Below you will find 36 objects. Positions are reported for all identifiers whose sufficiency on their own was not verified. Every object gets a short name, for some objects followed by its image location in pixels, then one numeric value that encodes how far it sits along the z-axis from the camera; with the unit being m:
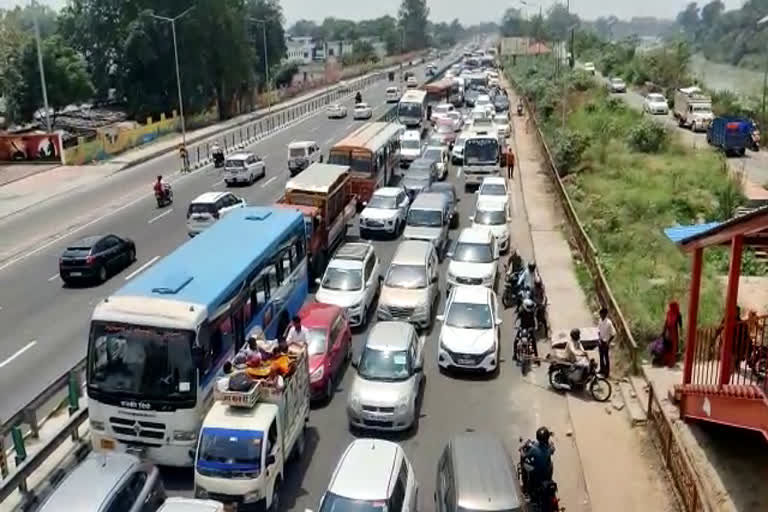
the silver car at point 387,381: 15.26
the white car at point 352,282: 20.89
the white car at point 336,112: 71.38
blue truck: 47.86
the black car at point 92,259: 24.81
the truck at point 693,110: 57.78
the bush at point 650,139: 45.81
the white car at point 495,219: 28.02
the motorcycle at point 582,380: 17.09
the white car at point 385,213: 29.97
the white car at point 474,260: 23.05
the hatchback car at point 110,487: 10.59
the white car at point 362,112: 69.25
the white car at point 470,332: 18.02
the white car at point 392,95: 84.38
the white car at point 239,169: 40.38
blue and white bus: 13.39
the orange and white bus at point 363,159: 33.56
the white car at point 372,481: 11.05
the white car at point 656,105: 67.44
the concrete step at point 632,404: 15.87
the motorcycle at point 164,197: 36.46
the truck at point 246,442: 12.27
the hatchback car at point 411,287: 20.61
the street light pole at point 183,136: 55.04
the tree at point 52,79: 66.50
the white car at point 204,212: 29.38
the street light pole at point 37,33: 47.76
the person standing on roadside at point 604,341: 17.62
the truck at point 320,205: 25.08
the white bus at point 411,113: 58.22
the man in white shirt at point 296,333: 16.42
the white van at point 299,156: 42.44
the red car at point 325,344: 16.72
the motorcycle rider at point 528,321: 18.83
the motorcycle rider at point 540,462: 12.48
